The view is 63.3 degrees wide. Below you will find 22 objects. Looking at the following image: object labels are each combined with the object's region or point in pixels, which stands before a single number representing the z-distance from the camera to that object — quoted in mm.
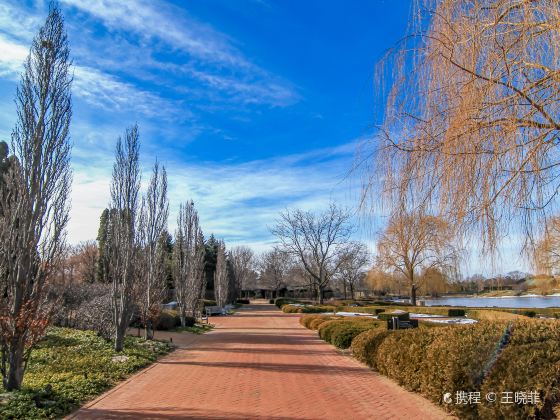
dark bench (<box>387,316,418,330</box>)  12157
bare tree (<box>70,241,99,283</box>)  38438
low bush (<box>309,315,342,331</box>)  22291
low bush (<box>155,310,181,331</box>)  23664
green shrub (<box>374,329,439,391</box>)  7910
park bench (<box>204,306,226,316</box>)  41766
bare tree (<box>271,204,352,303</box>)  52594
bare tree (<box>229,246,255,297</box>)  78938
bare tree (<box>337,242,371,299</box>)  53188
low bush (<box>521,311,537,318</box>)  27844
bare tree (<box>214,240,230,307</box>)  46981
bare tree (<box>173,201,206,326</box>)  27781
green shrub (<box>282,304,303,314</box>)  40359
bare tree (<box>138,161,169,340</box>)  18359
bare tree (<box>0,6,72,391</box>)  7828
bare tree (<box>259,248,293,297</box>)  81562
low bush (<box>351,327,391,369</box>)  11109
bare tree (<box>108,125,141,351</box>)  15172
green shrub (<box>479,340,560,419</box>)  4789
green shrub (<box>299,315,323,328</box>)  24175
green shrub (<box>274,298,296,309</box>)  54950
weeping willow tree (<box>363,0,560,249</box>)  4121
